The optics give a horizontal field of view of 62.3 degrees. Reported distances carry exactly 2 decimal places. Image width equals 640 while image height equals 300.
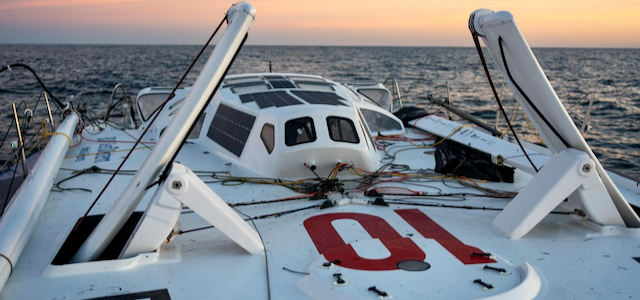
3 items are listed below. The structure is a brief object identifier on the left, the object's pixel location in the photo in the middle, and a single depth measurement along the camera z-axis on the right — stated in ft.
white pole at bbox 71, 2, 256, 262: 15.61
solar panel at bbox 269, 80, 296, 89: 32.37
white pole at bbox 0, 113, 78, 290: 15.69
